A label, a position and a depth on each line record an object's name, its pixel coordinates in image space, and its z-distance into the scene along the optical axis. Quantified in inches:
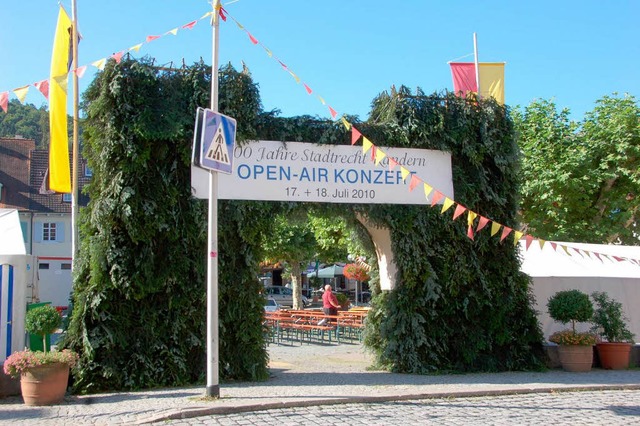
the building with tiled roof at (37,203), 1647.4
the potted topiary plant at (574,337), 484.4
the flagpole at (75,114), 557.6
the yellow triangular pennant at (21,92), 379.9
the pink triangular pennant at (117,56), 403.5
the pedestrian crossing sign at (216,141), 341.7
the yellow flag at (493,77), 548.1
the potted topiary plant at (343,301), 1171.1
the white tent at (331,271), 1637.6
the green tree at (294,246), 1117.7
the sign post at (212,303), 344.2
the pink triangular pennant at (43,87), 390.0
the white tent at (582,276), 569.6
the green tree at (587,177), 846.5
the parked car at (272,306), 1176.7
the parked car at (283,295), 1723.5
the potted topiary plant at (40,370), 346.0
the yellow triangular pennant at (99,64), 394.9
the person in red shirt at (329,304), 776.9
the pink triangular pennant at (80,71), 385.1
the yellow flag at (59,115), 464.4
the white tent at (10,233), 432.8
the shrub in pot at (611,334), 506.9
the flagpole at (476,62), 536.7
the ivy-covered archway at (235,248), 402.0
